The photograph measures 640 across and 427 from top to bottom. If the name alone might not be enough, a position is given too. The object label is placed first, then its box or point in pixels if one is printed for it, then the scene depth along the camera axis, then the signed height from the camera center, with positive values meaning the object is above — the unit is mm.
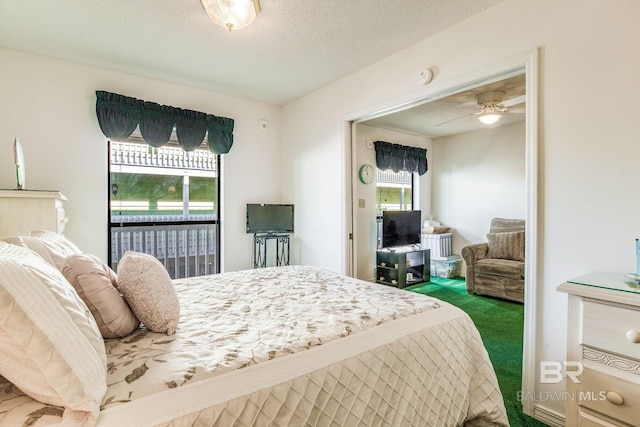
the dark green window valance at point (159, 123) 3021 +954
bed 893 -523
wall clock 4719 +600
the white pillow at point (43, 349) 756 -344
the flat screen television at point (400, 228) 4777 -236
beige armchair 3982 -677
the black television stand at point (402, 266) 4555 -815
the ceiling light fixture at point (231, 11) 1844 +1220
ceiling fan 3584 +1328
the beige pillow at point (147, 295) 1263 -338
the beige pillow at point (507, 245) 4305 -457
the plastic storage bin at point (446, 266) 5332 -924
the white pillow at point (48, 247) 1339 -163
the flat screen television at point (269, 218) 3887 -68
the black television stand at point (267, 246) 3971 -468
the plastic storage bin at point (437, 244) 5469 -546
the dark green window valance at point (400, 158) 4953 +933
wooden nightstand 1286 -596
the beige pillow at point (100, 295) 1160 -312
